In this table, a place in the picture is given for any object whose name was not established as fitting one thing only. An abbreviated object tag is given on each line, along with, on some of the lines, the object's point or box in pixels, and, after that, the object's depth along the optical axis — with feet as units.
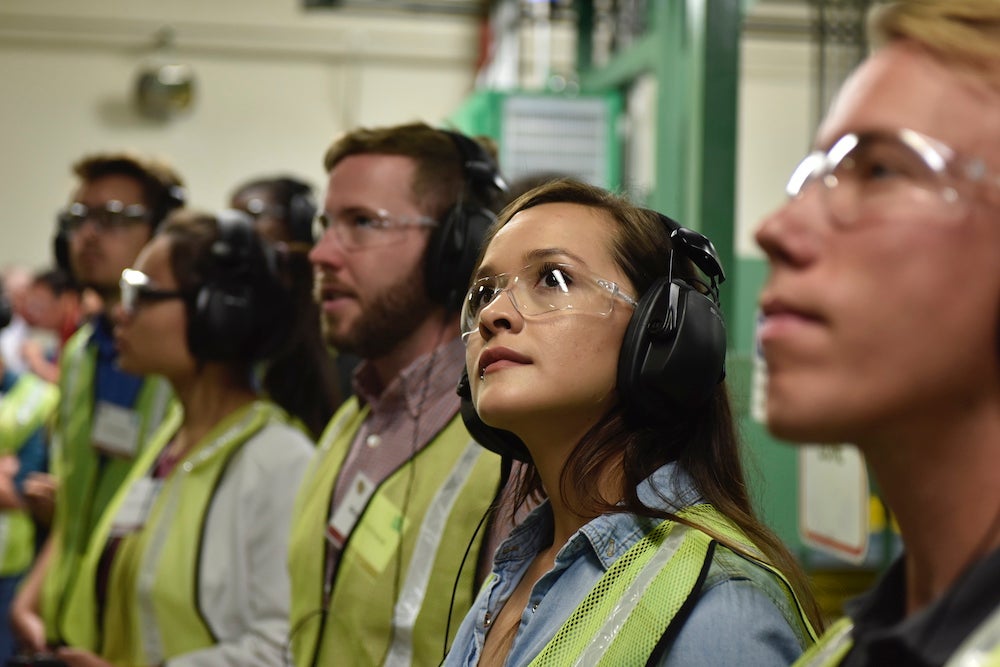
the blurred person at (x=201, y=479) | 7.09
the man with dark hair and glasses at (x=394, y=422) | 5.51
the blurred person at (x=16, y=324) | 21.93
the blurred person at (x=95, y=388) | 10.03
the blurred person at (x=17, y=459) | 13.96
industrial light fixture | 27.20
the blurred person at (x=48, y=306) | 19.75
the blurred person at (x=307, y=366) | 8.47
